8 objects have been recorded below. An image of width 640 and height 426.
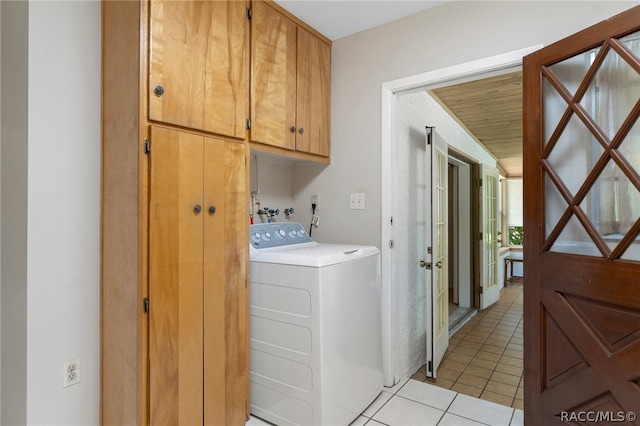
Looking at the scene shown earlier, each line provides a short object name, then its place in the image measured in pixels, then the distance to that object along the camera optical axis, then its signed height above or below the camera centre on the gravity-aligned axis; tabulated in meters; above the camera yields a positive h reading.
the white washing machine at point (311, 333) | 1.70 -0.65
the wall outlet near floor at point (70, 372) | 1.51 -0.72
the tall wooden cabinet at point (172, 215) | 1.40 +0.00
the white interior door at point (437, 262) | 2.45 -0.37
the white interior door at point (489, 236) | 4.59 -0.30
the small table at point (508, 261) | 6.28 -0.87
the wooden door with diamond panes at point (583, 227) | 1.30 -0.05
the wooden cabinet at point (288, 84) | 1.93 +0.86
